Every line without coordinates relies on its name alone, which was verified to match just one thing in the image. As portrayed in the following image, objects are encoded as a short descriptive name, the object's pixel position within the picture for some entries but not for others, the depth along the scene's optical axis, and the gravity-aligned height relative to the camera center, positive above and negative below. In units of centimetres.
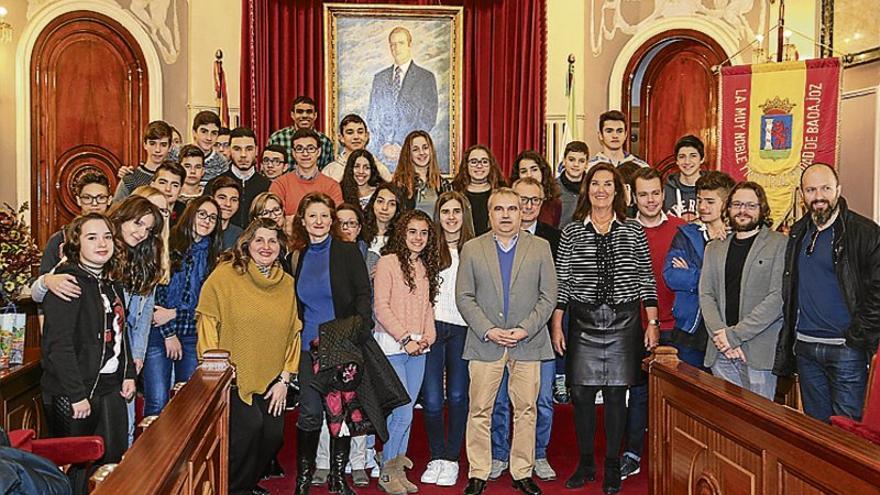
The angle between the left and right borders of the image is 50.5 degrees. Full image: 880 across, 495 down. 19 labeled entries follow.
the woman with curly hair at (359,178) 528 +27
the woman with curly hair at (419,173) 528 +30
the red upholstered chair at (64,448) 309 -74
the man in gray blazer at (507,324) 452 -48
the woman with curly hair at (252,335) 421 -50
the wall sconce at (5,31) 739 +154
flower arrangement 409 -14
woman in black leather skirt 462 -40
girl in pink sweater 459 -40
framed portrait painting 891 +147
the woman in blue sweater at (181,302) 449 -37
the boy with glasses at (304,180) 544 +27
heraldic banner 679 +76
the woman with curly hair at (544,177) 541 +28
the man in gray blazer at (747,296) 431 -34
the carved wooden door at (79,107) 802 +104
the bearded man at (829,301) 402 -34
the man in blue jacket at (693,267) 465 -21
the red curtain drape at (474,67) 865 +150
